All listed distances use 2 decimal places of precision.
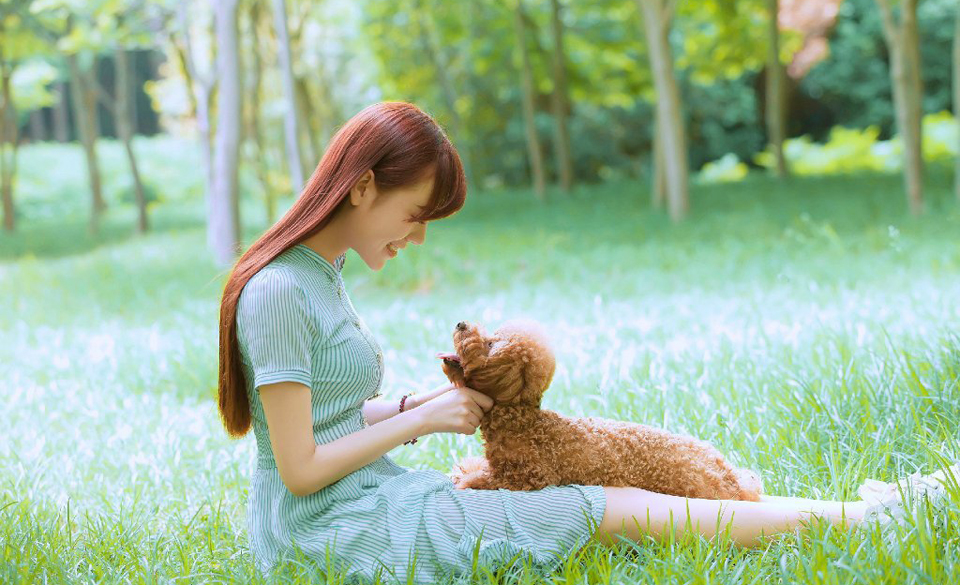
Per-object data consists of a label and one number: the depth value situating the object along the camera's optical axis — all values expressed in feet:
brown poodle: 7.55
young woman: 7.23
